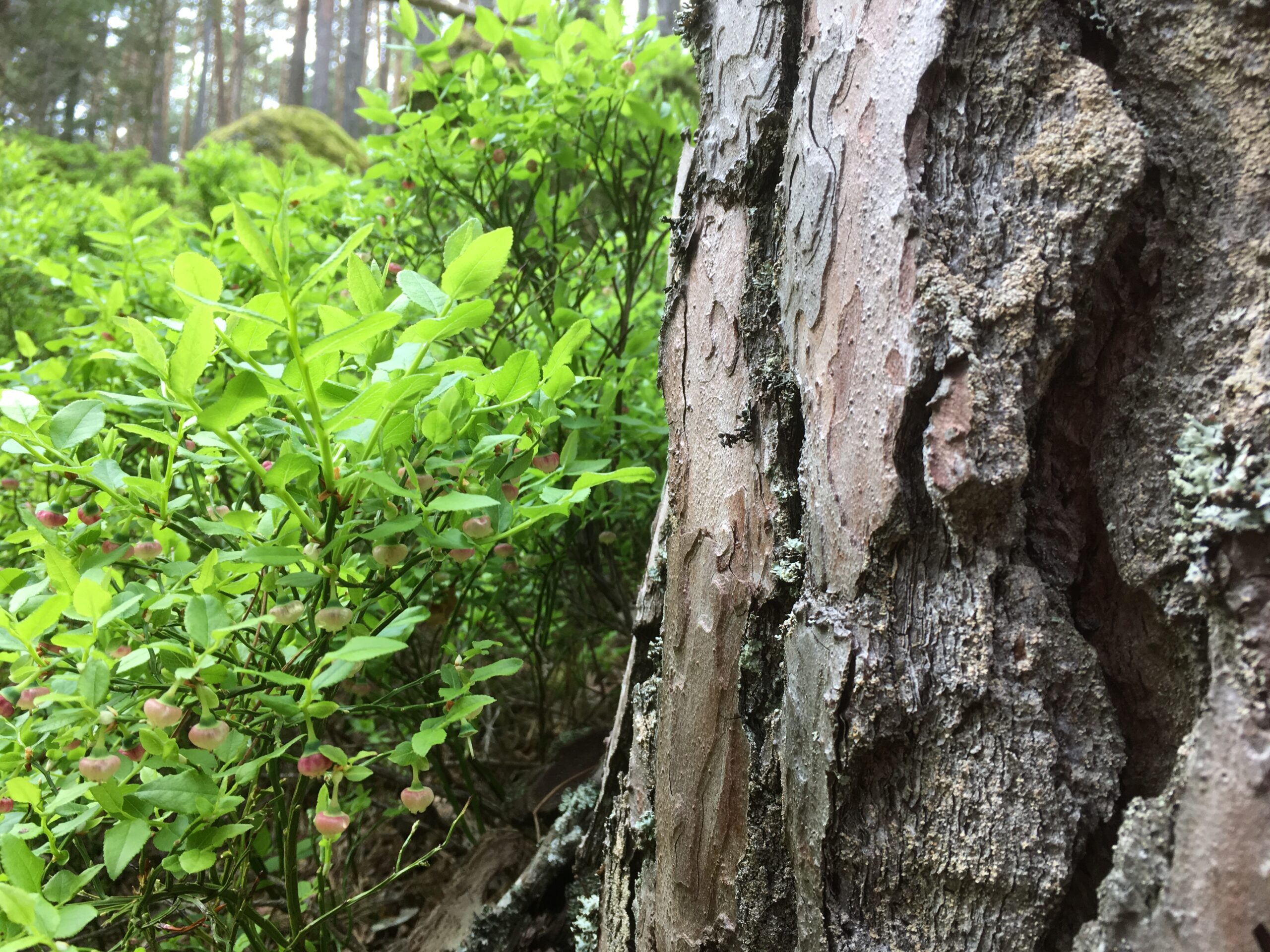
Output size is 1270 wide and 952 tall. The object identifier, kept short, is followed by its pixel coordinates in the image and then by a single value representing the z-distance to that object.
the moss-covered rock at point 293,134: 8.52
